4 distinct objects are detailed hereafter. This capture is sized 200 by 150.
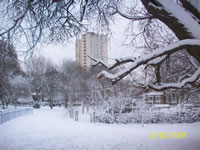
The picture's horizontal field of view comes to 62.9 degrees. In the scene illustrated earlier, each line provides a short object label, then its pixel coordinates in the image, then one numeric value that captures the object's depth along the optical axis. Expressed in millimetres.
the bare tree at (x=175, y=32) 3029
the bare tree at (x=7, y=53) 5227
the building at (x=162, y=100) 31834
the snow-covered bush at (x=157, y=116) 14219
